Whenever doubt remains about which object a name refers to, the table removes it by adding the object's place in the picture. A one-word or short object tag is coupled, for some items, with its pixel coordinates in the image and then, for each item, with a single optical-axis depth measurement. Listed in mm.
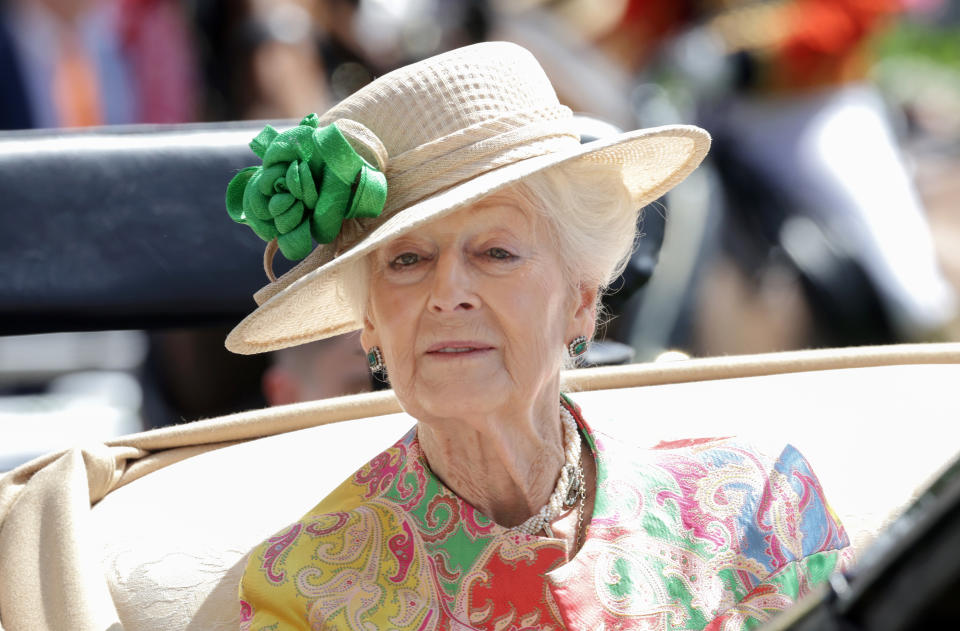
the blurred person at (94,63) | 10672
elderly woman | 3863
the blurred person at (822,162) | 10664
